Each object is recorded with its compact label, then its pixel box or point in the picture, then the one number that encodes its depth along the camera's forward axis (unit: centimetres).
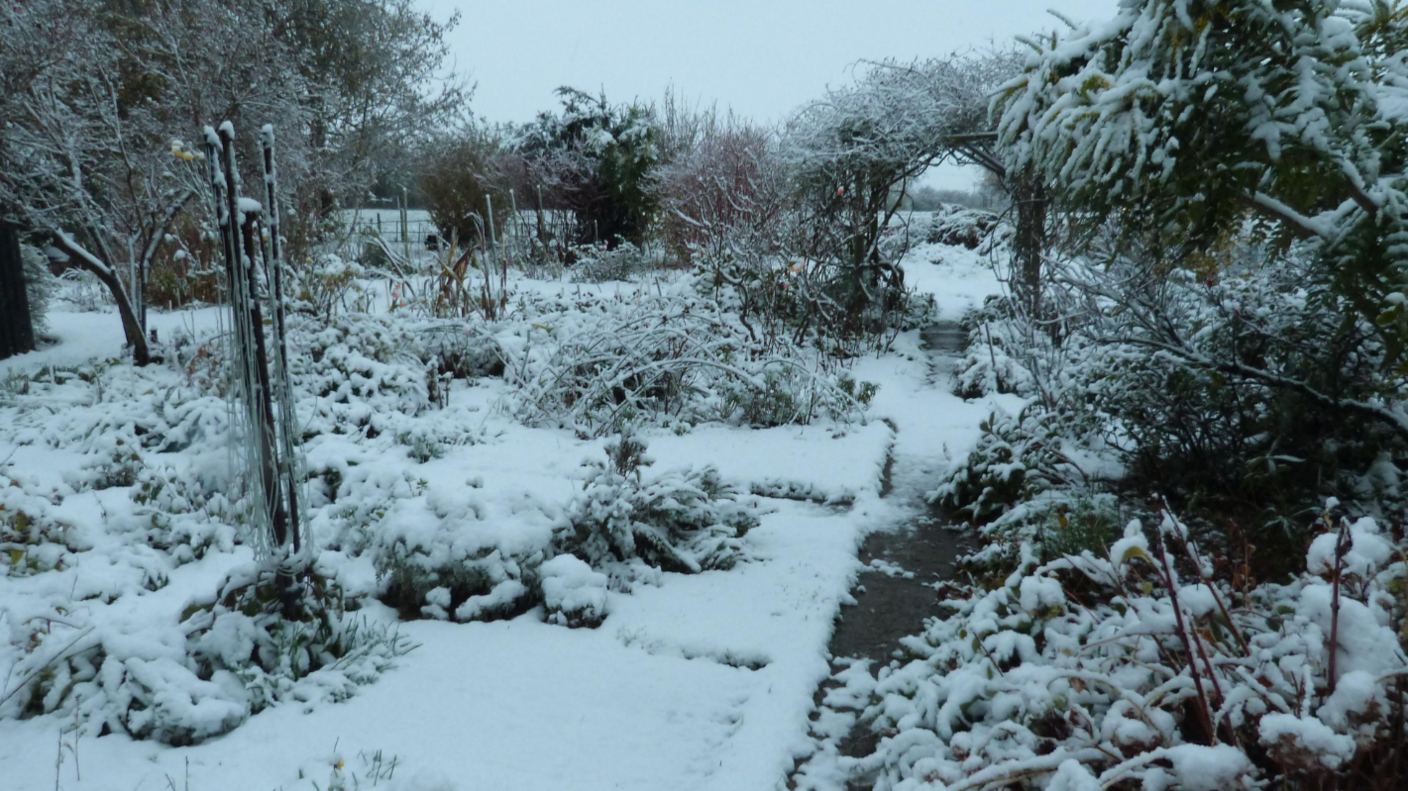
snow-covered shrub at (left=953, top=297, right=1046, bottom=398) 590
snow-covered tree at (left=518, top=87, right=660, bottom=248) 1473
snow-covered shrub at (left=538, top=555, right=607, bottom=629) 265
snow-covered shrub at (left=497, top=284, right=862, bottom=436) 512
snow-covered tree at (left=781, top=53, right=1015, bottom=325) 703
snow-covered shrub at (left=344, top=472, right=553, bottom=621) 268
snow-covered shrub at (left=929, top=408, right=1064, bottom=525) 360
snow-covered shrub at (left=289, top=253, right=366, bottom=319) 639
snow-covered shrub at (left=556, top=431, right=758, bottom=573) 306
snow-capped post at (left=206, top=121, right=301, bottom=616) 197
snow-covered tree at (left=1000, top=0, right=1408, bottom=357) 190
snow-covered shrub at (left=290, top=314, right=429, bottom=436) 486
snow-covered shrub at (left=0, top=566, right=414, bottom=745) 193
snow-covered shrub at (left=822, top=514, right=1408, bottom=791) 136
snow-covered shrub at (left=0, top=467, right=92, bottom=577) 261
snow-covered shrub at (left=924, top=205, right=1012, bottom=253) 1612
